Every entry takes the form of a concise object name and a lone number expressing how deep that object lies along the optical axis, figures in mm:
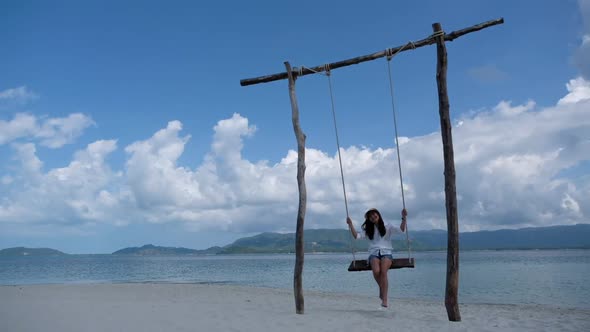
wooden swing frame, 8000
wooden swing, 8683
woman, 8875
